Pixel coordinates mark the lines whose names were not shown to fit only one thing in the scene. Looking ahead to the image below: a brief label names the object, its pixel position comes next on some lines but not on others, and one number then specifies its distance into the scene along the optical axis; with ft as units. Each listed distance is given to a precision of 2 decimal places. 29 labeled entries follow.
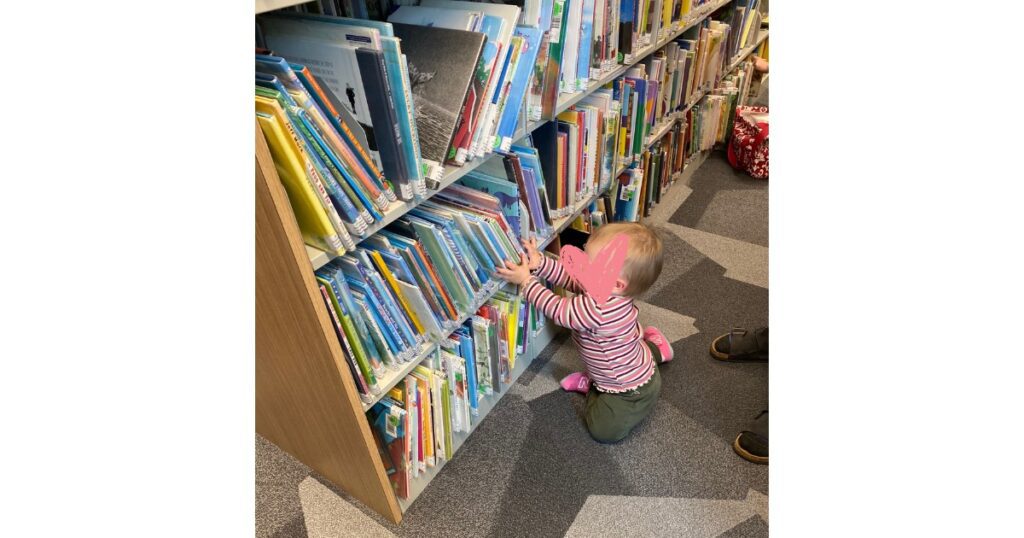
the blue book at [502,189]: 4.96
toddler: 5.09
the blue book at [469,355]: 5.06
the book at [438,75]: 3.80
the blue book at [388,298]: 3.92
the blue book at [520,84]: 4.33
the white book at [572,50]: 5.20
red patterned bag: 10.16
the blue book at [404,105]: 3.27
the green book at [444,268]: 4.26
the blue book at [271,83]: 2.98
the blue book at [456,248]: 4.37
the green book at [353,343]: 3.76
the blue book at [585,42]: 5.30
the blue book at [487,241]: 4.52
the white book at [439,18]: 4.01
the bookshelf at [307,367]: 3.26
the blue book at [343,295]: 3.73
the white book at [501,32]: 3.93
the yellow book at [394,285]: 4.03
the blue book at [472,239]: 4.50
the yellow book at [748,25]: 10.84
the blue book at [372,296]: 3.87
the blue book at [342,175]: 3.17
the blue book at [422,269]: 4.15
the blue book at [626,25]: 6.10
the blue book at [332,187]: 3.10
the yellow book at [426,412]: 4.71
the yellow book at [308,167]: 2.89
